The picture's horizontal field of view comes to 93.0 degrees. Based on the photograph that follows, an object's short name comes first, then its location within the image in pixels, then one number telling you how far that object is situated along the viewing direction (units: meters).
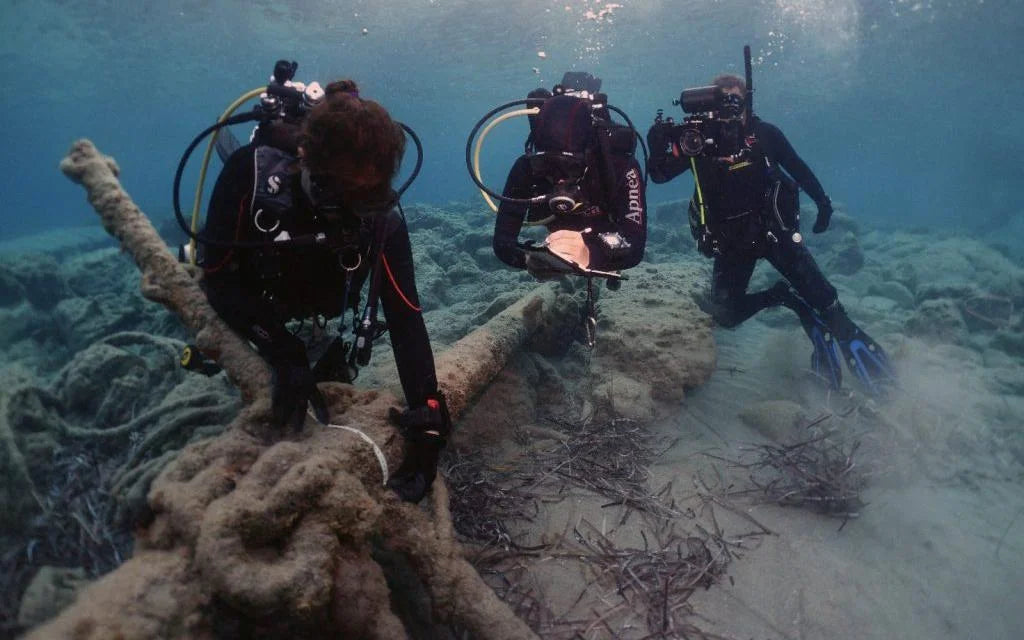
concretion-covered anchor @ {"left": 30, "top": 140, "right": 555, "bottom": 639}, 1.53
